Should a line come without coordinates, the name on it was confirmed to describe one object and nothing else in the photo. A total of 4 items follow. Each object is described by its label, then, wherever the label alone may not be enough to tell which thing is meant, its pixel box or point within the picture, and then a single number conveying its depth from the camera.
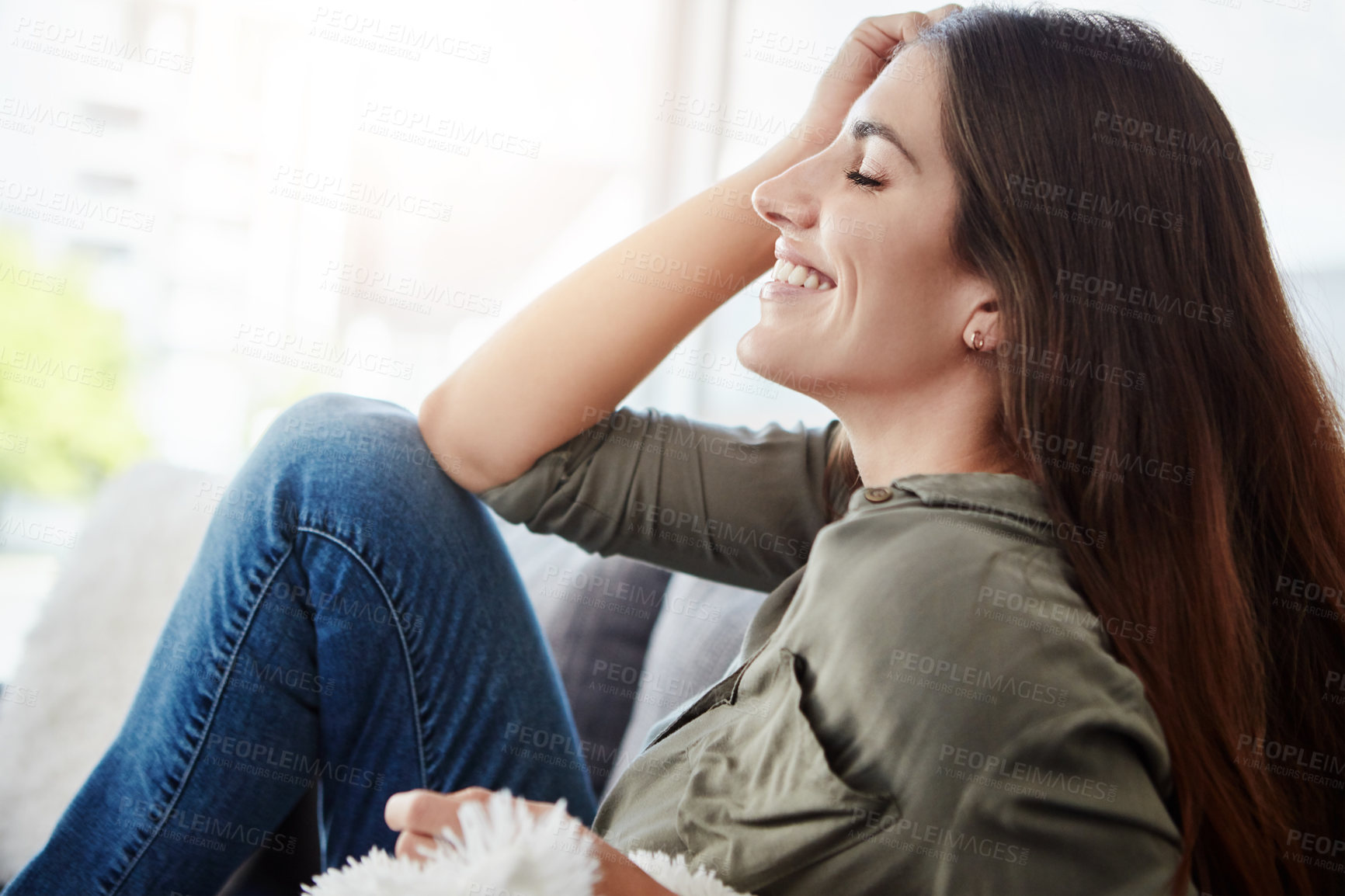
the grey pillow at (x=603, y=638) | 1.42
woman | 0.66
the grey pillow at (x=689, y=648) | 1.28
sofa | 1.21
